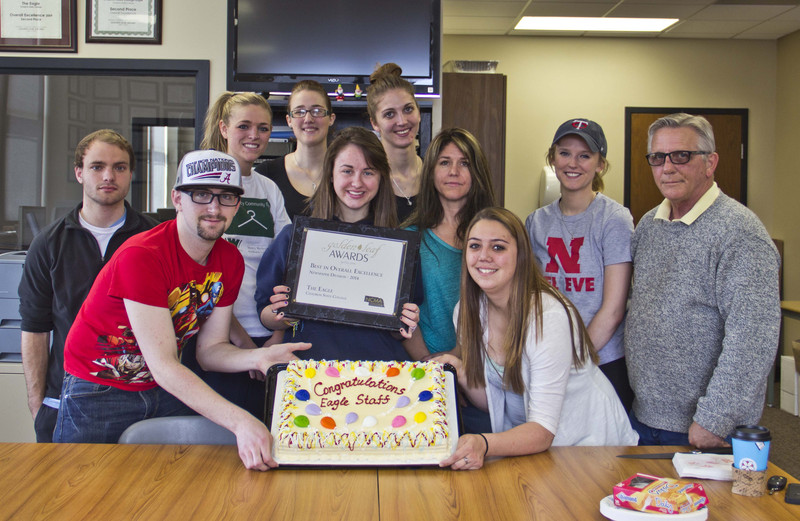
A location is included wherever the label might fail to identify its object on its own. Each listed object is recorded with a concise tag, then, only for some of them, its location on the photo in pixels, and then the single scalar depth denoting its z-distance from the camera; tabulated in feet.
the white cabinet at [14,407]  13.29
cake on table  5.85
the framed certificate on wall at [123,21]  13.88
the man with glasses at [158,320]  6.21
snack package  4.89
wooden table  5.05
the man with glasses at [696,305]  6.87
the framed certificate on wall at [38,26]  13.97
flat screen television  14.35
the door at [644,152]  22.43
